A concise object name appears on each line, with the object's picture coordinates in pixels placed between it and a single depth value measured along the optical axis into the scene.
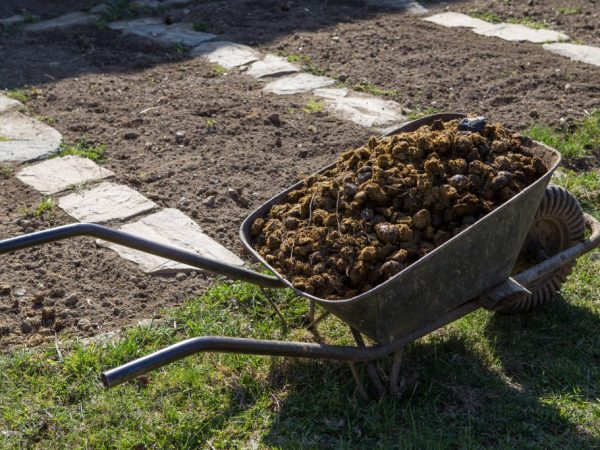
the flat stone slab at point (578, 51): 6.77
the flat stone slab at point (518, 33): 7.34
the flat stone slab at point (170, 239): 4.29
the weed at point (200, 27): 7.91
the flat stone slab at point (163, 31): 7.61
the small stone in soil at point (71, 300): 4.02
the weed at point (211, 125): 5.70
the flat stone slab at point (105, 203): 4.73
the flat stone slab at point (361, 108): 5.78
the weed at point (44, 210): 4.72
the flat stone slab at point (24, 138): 5.46
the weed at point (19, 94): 6.31
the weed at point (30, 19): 8.16
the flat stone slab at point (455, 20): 7.84
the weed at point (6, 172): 5.21
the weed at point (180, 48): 7.33
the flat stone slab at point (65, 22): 7.97
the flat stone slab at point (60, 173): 5.08
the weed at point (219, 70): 6.79
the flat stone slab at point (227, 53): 7.02
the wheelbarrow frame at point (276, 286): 2.64
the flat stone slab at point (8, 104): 6.14
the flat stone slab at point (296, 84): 6.43
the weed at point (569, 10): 7.96
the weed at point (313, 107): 5.99
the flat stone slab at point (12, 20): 8.07
